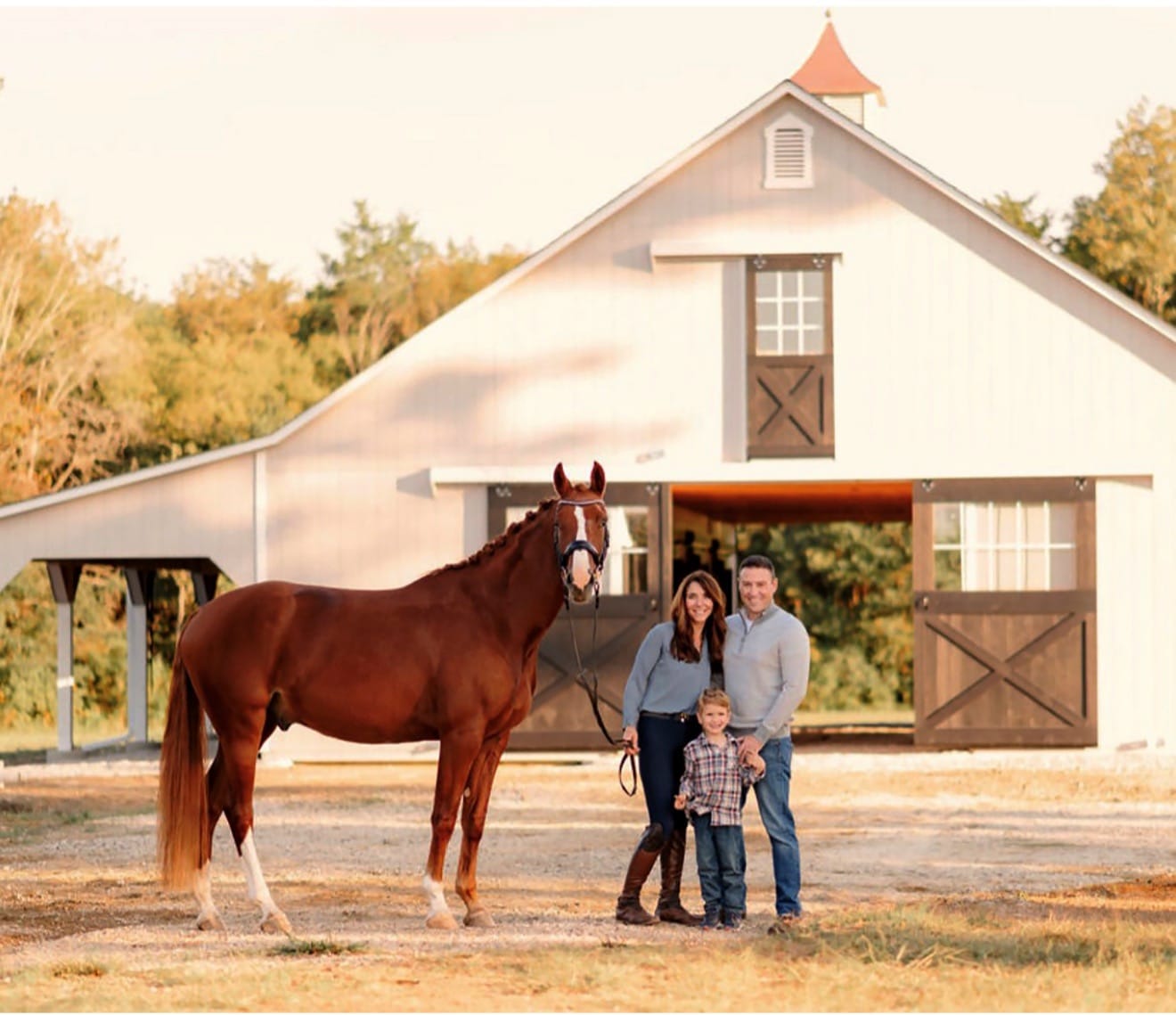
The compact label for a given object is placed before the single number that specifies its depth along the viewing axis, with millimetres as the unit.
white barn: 36007
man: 16997
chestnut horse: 17624
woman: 17347
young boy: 16968
